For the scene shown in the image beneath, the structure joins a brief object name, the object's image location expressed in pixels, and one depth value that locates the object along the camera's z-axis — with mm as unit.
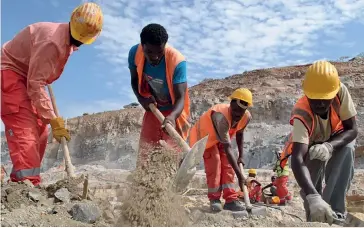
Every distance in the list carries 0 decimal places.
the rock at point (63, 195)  3509
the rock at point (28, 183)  3534
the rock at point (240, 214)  4844
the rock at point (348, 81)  18484
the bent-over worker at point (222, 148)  5195
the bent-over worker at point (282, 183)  7074
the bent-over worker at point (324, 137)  3484
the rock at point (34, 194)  3387
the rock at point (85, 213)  3172
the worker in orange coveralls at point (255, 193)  7133
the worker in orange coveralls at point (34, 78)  3797
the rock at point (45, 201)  3401
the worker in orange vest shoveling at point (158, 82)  3943
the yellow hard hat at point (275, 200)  6982
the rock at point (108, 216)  3363
